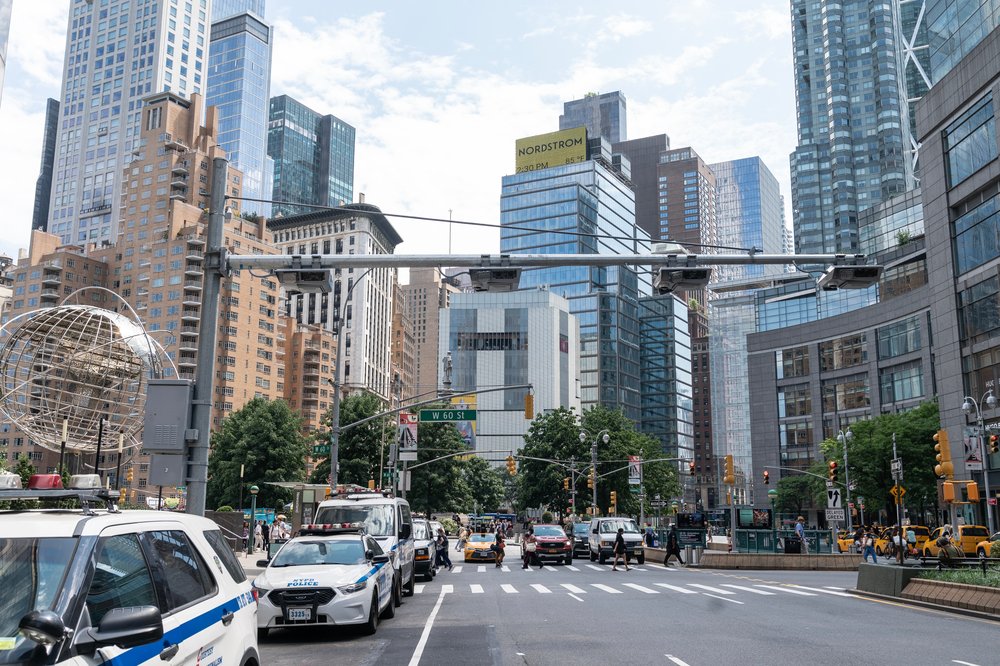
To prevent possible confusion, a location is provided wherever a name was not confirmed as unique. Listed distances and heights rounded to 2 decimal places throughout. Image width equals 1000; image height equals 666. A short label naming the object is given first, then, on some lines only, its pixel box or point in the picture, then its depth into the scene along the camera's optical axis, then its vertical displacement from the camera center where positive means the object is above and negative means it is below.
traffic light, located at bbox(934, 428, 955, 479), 28.89 +1.38
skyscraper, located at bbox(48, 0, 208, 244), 186.12 +86.45
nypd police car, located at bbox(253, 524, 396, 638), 13.35 -1.41
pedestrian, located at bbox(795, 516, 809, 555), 42.17 -1.97
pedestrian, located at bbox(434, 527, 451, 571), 34.75 -2.21
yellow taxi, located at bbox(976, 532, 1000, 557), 29.52 -1.80
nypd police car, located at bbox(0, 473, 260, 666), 4.18 -0.54
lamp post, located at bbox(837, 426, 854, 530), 57.28 +4.01
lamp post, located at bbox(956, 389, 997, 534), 33.03 +3.52
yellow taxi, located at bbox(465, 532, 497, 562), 42.47 -2.70
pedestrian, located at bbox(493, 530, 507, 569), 37.78 -2.28
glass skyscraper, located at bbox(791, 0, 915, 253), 157.75 +70.69
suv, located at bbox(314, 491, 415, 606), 19.69 -0.59
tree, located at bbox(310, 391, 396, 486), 65.38 +3.47
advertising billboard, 174.88 +68.91
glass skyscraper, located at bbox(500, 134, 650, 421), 170.12 +42.39
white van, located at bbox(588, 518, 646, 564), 40.16 -1.99
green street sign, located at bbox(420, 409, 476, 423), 36.08 +3.21
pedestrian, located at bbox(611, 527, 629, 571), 34.87 -2.13
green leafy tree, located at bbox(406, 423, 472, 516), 71.25 +1.37
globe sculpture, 39.38 +5.47
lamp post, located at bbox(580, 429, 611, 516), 62.16 +3.50
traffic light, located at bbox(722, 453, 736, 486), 38.25 +0.92
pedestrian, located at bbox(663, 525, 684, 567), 38.03 -2.13
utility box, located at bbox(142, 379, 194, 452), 13.43 +1.15
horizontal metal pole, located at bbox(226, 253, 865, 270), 15.43 +4.13
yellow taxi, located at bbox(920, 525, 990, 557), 39.03 -1.80
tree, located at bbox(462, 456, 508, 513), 121.84 +1.21
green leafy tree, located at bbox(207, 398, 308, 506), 74.00 +3.14
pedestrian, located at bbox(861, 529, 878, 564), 30.53 -1.70
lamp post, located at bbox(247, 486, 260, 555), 40.71 -1.78
